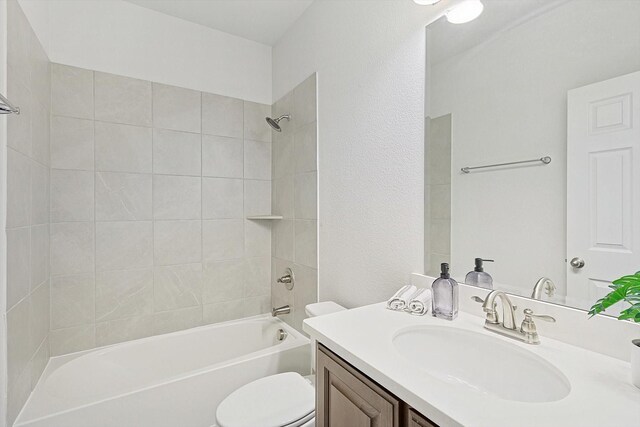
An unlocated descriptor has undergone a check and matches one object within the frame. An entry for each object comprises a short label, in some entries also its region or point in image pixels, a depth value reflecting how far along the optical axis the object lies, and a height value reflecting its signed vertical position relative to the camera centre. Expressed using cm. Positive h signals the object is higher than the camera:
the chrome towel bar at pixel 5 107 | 99 +34
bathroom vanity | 56 -36
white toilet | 123 -82
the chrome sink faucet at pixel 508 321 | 84 -31
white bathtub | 137 -89
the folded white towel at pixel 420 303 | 107 -32
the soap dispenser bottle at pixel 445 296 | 102 -28
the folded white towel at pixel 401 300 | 111 -32
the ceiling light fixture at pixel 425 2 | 115 +78
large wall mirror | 74 +19
